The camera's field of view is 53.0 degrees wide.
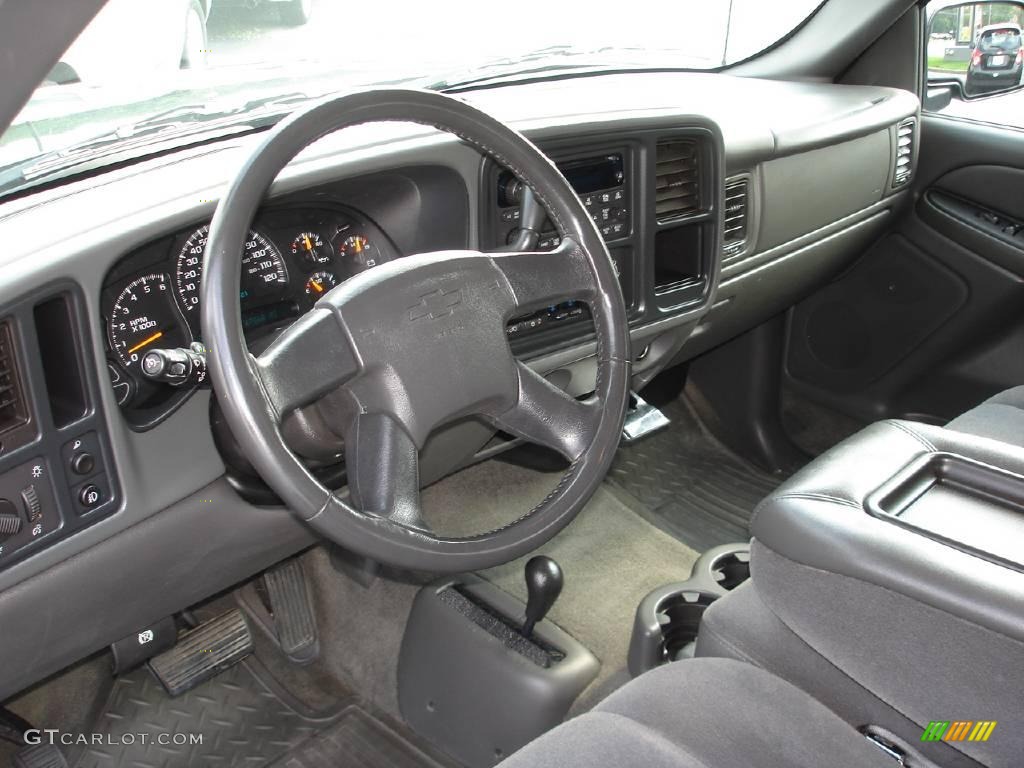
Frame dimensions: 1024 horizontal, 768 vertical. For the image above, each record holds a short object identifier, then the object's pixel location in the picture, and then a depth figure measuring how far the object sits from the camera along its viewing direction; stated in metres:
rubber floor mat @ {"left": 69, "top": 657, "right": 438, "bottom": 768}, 1.85
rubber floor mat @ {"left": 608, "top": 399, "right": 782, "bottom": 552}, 2.52
